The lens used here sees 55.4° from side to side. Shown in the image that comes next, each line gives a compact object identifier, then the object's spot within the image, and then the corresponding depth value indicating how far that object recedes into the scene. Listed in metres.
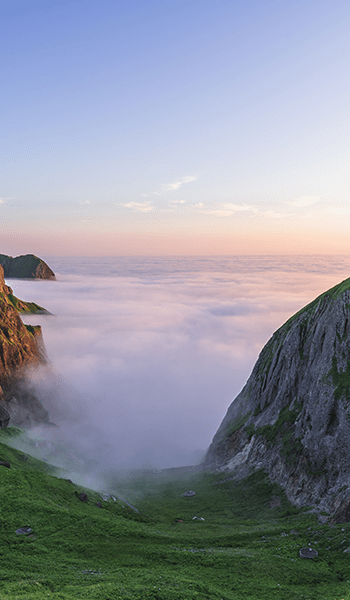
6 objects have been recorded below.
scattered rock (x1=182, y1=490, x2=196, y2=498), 112.25
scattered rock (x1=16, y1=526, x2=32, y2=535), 53.26
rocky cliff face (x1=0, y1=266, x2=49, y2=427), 175.38
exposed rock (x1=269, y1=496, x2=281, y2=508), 86.11
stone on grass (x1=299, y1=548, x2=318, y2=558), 53.81
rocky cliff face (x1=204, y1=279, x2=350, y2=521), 78.44
